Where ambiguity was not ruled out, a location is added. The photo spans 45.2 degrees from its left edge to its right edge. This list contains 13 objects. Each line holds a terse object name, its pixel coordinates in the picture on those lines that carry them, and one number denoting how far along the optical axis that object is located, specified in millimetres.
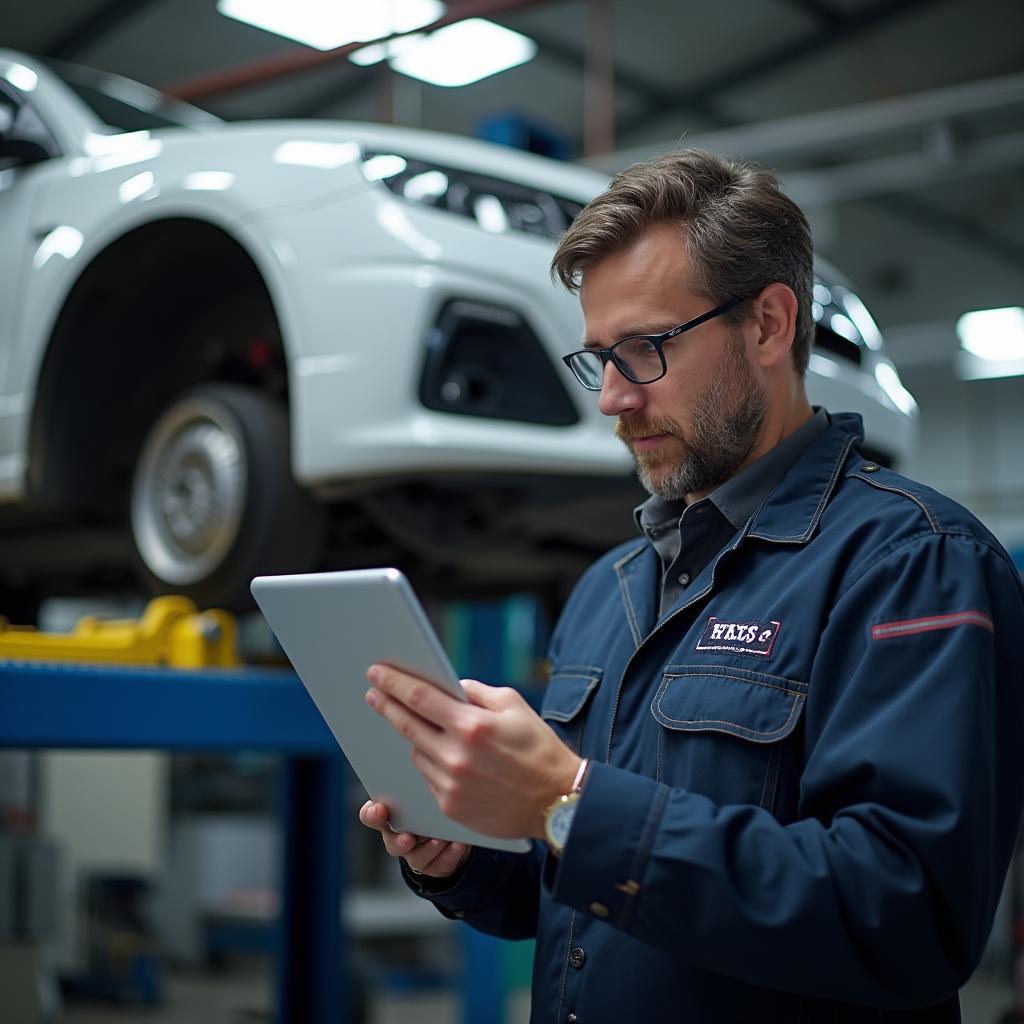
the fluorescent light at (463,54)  6113
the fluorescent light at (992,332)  9875
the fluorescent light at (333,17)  5968
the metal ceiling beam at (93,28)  6473
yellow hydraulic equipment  1896
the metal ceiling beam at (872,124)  4961
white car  2150
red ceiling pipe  5410
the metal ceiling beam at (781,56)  6426
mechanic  866
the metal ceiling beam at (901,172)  5359
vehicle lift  1689
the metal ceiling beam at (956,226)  9211
